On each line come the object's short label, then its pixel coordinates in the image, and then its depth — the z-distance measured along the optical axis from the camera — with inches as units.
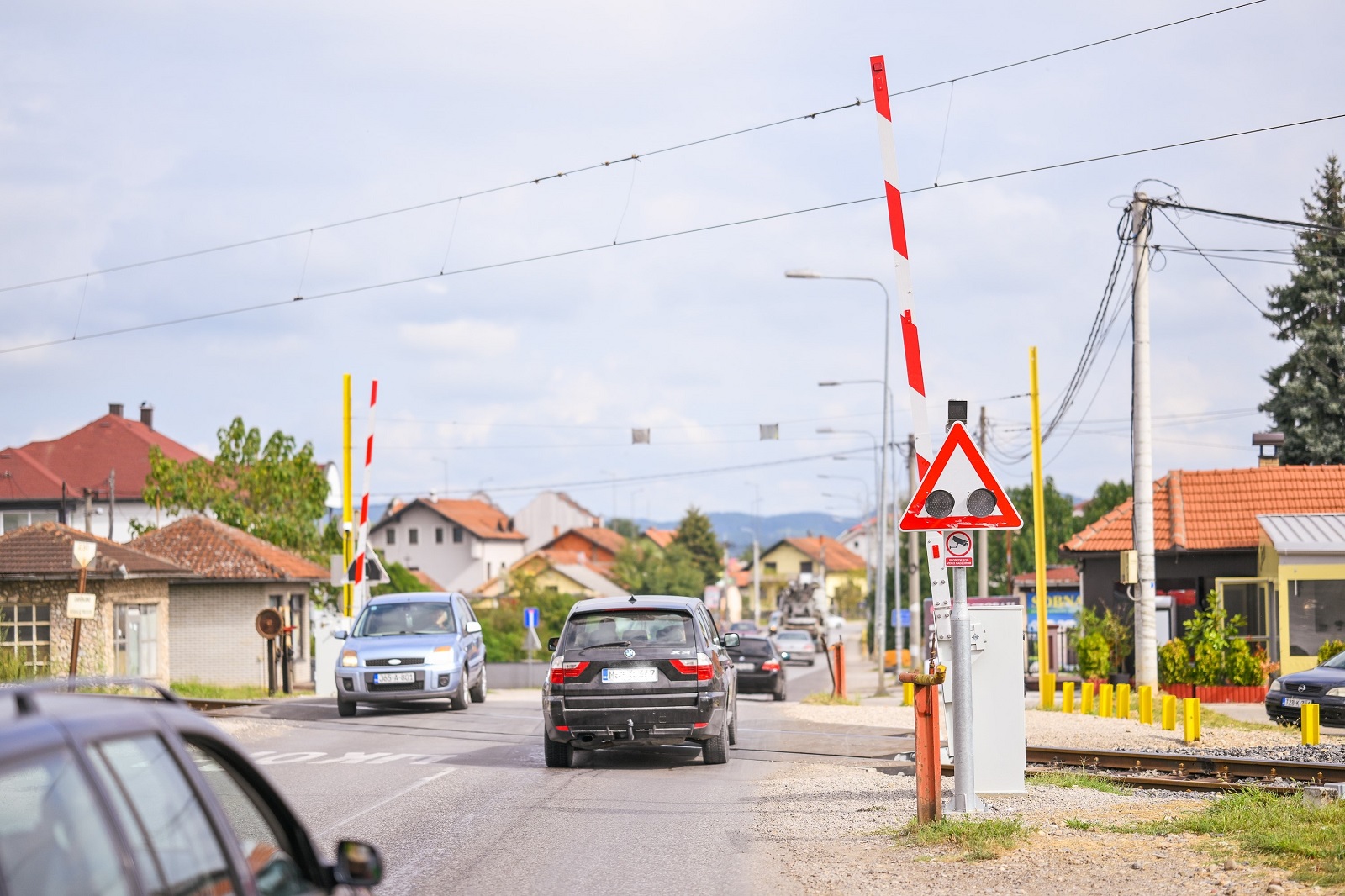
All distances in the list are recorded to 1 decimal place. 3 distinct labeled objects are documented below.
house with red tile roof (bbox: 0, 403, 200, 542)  2568.9
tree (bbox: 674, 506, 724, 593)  5413.4
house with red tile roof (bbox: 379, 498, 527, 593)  4574.3
